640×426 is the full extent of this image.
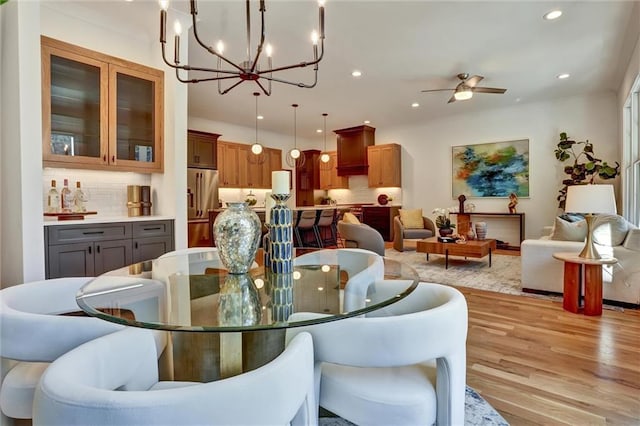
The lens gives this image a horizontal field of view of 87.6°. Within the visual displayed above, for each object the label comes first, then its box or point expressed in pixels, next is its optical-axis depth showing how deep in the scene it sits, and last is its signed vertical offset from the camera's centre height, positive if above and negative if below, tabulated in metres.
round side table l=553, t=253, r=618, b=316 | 2.97 -0.69
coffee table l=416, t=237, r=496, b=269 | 4.67 -0.58
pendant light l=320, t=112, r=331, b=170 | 9.22 +1.31
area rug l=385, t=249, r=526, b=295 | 4.07 -0.90
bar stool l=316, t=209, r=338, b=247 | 6.32 -0.38
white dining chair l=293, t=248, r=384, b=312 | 1.36 -0.34
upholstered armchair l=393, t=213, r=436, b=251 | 6.29 -0.48
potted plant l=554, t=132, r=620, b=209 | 5.61 +0.72
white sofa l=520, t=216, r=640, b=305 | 3.16 -0.60
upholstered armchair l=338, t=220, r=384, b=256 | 4.42 -0.37
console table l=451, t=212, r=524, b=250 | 6.51 -0.23
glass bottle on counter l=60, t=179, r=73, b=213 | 3.05 +0.12
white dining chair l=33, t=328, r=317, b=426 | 0.69 -0.41
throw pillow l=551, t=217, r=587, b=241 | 3.59 -0.26
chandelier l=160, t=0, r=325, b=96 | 1.90 +1.08
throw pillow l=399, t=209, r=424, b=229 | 6.88 -0.22
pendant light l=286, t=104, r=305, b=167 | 8.54 +1.35
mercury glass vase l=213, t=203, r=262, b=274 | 1.63 -0.13
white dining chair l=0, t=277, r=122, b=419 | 1.19 -0.47
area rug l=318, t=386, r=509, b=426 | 1.60 -1.03
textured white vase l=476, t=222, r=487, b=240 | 5.19 -0.36
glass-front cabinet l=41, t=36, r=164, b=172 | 2.90 +0.95
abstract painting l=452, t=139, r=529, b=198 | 6.80 +0.82
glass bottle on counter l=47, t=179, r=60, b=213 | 2.97 +0.10
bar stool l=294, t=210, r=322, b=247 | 5.77 -0.32
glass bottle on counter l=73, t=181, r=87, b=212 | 3.12 +0.11
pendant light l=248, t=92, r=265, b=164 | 8.05 +1.27
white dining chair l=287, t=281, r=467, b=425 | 1.08 -0.55
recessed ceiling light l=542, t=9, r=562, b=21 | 3.34 +1.96
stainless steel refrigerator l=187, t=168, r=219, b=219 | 6.17 +0.35
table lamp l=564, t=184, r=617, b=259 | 2.90 +0.04
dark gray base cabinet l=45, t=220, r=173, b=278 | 2.66 -0.30
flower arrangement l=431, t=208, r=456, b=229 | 5.43 -0.23
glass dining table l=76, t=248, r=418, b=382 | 1.13 -0.36
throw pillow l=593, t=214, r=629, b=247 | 3.29 -0.23
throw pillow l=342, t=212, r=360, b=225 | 4.92 -0.15
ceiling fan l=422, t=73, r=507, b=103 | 4.71 +1.73
